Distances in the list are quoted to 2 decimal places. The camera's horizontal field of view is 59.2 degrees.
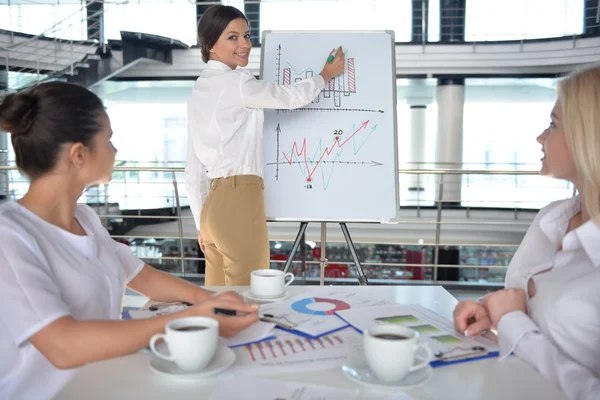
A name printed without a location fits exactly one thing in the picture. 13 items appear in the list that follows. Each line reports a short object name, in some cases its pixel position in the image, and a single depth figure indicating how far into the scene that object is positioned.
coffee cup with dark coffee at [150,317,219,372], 0.57
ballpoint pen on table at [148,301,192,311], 0.86
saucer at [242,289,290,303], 0.90
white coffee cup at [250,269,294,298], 0.91
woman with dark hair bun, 0.64
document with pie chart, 0.76
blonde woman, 0.68
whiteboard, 1.72
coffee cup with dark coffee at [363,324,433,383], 0.56
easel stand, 1.73
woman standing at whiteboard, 1.49
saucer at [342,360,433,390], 0.57
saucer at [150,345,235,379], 0.59
